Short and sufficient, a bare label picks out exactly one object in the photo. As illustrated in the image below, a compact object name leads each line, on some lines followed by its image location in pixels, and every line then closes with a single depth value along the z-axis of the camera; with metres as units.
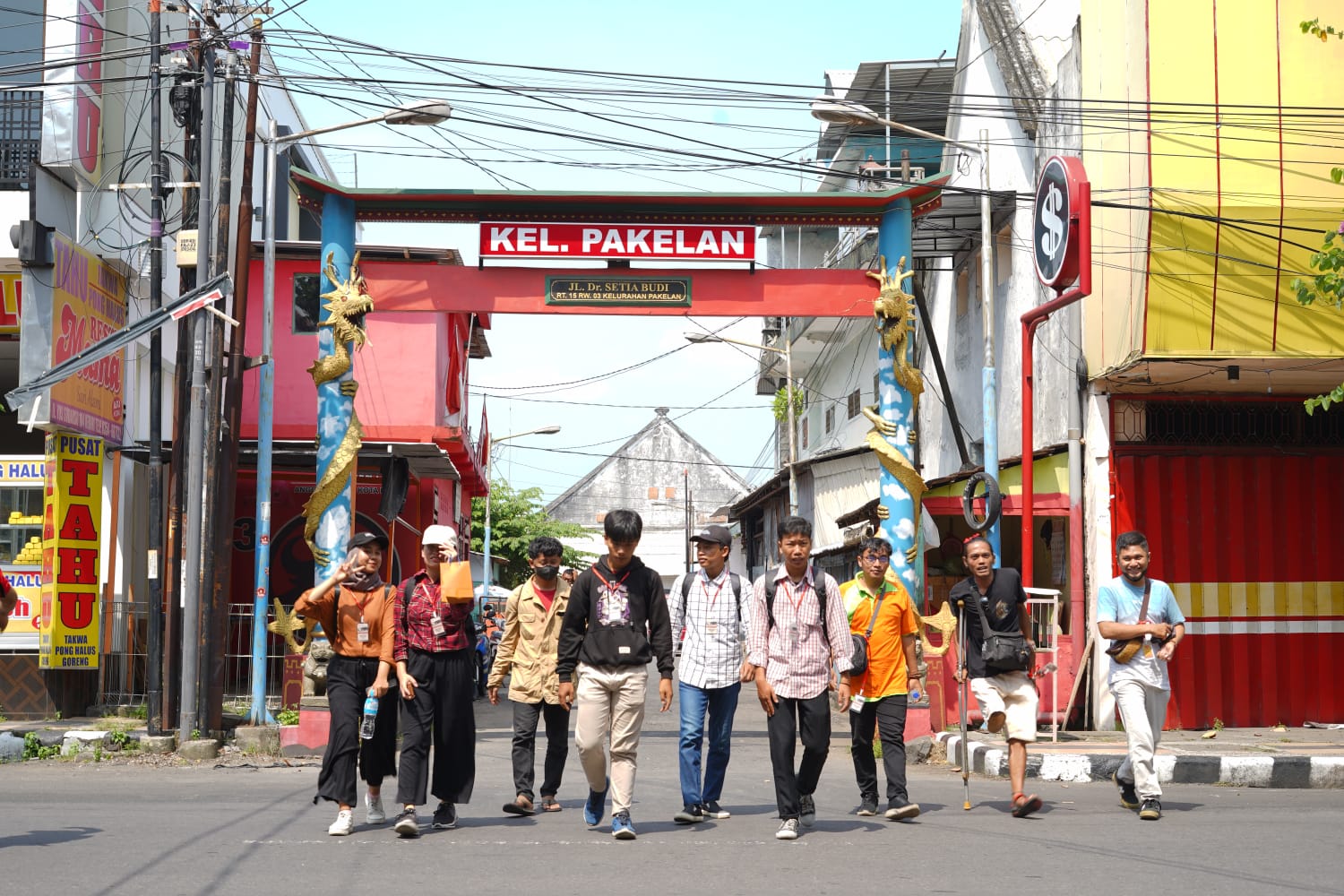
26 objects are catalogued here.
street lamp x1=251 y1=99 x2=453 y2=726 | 14.91
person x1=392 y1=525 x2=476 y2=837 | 8.55
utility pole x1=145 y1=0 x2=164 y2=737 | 14.36
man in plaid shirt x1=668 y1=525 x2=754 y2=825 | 8.93
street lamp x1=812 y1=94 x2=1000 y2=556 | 15.77
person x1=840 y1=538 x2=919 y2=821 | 9.30
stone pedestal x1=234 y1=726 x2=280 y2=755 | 13.91
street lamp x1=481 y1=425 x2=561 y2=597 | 35.08
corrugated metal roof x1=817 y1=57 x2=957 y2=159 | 28.67
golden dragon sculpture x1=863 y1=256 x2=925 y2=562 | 14.59
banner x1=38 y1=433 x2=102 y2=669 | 15.86
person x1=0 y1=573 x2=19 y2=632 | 8.02
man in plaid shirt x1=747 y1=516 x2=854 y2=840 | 8.71
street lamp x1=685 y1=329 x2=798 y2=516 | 30.02
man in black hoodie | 8.42
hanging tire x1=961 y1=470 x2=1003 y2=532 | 14.70
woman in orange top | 8.28
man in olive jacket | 9.66
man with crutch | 9.34
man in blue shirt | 9.14
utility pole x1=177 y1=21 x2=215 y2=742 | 13.54
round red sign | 13.90
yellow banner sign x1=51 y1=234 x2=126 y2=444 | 16.02
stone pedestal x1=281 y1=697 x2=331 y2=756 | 13.98
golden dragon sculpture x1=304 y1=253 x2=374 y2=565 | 14.50
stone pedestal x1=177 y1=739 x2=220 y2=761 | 13.51
